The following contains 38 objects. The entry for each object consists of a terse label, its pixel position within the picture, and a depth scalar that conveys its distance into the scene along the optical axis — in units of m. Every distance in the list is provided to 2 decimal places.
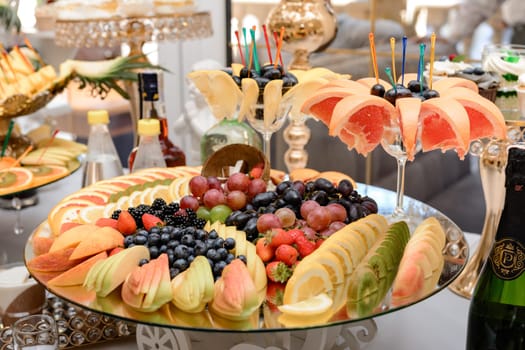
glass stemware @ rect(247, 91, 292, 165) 1.04
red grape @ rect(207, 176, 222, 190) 0.93
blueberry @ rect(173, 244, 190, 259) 0.74
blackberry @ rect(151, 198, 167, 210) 0.89
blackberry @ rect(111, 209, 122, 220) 0.89
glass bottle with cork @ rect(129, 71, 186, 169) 1.22
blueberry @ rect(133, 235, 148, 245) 0.77
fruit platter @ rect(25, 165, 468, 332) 0.67
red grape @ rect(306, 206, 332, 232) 0.82
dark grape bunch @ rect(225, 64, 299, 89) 1.03
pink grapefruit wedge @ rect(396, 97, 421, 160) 0.76
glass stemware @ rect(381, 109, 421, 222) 0.87
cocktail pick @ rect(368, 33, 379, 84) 0.85
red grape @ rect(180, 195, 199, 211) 0.90
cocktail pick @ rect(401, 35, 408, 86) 0.84
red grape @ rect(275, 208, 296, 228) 0.82
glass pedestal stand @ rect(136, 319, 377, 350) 0.80
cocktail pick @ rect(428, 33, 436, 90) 0.83
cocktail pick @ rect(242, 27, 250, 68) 1.00
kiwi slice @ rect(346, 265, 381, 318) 0.68
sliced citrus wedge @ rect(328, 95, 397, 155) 0.79
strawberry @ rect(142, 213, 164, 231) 0.83
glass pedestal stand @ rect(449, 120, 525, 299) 0.99
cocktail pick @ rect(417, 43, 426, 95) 0.83
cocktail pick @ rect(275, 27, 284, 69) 1.02
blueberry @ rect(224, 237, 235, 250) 0.76
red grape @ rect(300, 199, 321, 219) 0.85
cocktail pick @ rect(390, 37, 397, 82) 0.83
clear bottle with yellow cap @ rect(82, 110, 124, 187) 1.26
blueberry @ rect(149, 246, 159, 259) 0.76
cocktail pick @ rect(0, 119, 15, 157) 1.29
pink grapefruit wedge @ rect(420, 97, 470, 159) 0.76
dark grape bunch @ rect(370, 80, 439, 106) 0.82
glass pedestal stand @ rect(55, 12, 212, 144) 1.58
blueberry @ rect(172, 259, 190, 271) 0.73
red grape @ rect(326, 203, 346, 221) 0.84
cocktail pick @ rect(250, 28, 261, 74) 1.00
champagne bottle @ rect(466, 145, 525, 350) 0.69
